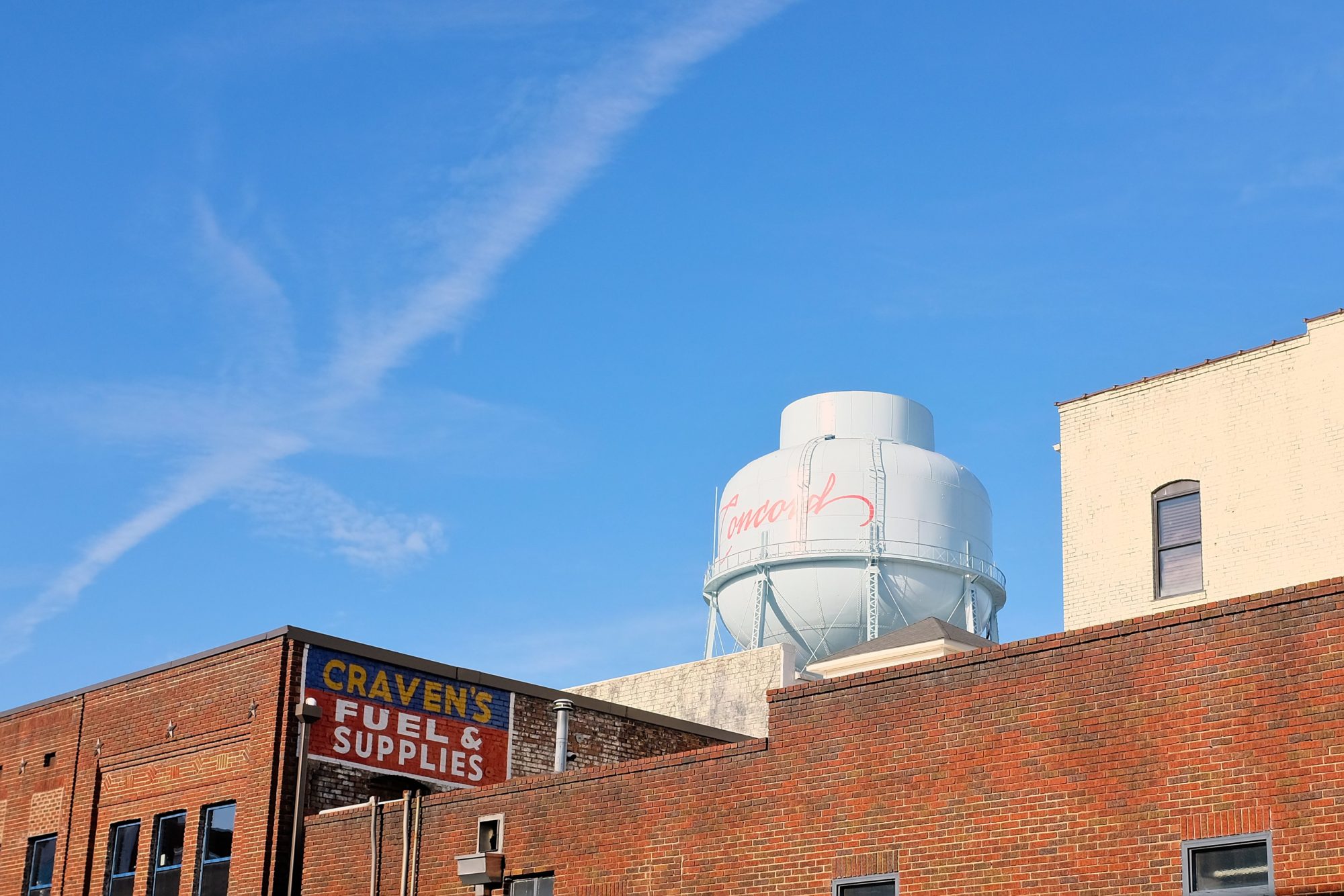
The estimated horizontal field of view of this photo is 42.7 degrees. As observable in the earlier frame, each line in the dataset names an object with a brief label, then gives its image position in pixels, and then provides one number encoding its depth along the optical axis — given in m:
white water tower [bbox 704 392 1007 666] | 45.12
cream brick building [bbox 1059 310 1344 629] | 23.88
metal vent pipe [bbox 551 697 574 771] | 27.20
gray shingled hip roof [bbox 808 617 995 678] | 33.28
